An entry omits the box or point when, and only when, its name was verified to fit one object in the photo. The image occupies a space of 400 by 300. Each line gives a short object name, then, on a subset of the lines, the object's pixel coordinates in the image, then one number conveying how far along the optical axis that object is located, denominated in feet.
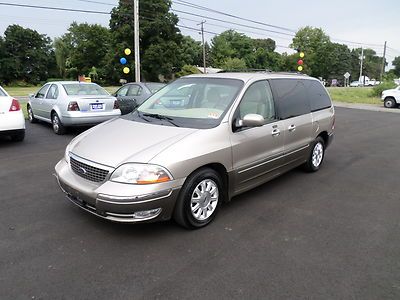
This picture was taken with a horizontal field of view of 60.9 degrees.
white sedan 24.08
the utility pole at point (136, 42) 67.00
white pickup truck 72.08
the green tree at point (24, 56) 202.49
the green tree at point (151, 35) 163.02
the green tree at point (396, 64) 397.19
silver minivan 10.68
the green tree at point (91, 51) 204.44
